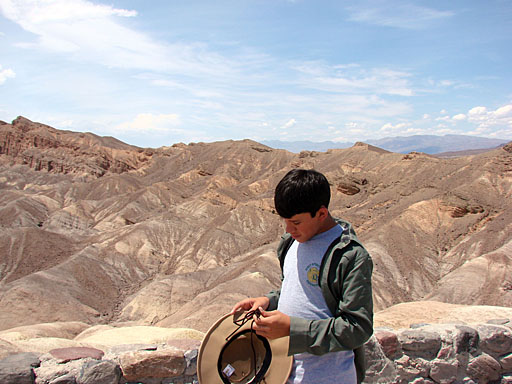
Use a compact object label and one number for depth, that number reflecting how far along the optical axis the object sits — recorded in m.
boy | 2.03
